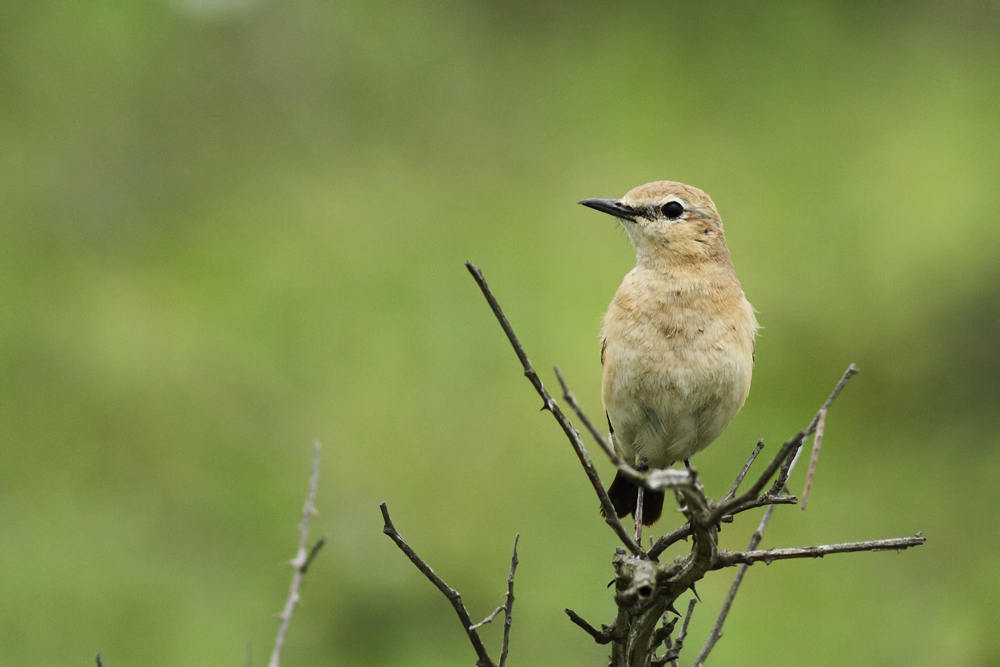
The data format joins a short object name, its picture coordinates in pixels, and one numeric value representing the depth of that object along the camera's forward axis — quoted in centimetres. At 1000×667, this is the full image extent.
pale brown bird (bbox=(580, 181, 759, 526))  725
